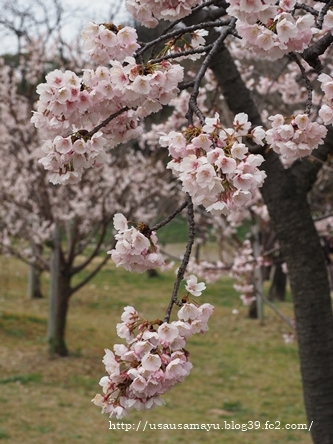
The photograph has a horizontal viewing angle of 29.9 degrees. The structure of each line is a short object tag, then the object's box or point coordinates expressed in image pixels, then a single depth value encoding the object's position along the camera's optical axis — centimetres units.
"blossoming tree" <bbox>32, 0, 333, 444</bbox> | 138
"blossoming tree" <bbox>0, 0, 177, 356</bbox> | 873
